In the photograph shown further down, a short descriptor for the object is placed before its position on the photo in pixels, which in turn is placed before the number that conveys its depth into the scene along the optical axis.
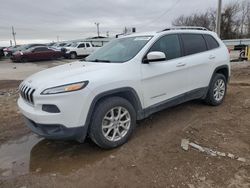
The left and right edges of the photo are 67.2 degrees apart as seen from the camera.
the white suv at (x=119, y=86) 2.49
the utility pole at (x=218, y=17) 14.47
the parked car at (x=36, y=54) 17.91
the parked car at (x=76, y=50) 19.72
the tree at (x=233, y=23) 33.63
